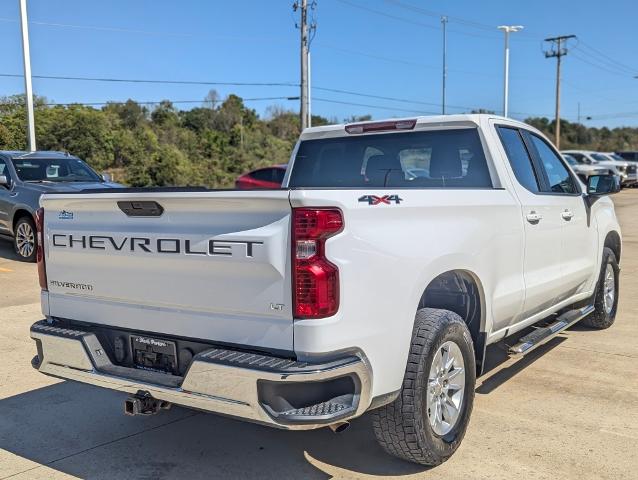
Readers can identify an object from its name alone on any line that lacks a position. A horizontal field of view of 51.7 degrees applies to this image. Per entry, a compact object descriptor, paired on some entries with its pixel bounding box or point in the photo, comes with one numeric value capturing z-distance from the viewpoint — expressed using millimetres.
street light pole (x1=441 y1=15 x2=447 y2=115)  51694
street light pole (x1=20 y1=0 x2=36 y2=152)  17594
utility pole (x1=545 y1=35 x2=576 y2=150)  52562
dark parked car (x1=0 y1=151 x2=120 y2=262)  10766
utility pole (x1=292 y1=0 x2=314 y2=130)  31297
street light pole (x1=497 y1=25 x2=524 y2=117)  43375
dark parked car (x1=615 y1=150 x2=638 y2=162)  40106
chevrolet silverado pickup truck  2922
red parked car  19375
